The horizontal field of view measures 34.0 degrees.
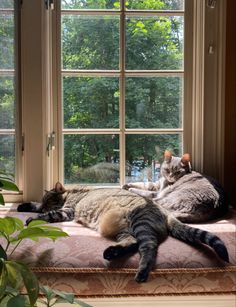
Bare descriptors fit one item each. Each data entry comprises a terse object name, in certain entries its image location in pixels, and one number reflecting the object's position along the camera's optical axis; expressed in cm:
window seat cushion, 140
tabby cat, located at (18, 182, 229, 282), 142
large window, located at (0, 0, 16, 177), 208
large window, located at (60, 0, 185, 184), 222
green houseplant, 75
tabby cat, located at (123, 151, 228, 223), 178
